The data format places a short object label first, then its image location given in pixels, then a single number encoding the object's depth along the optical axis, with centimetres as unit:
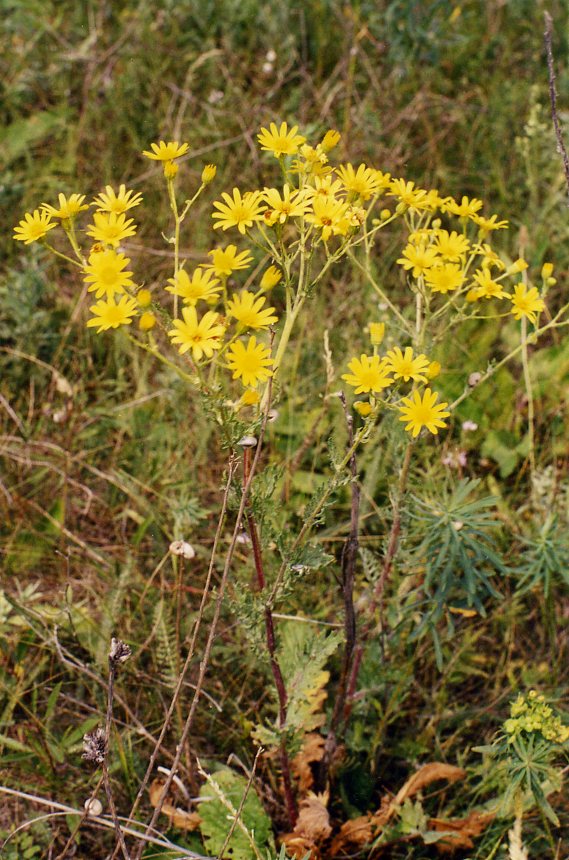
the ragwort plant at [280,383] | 75
